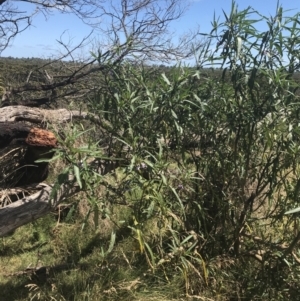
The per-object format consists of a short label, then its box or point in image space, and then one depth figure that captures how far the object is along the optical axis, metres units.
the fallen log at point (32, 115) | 3.13
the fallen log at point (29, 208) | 2.42
